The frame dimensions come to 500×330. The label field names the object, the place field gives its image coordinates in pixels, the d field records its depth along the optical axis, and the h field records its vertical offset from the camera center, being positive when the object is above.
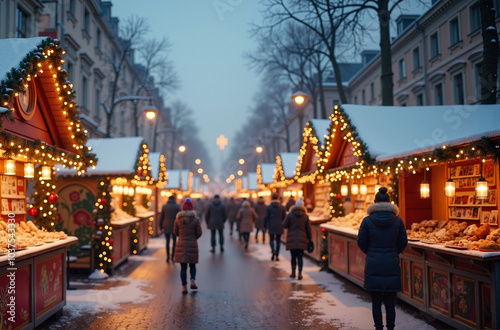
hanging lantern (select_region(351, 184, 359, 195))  13.91 +0.09
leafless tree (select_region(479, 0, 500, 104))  12.41 +3.58
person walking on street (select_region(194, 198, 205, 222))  37.12 -0.88
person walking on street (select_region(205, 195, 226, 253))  19.05 -0.89
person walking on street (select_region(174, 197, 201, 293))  10.42 -0.96
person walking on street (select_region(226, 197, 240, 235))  26.56 -0.83
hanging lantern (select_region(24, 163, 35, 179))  8.67 +0.50
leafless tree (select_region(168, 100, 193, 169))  58.52 +9.62
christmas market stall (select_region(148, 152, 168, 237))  24.16 +0.63
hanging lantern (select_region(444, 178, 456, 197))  8.05 +0.04
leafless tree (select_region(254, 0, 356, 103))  17.75 +6.65
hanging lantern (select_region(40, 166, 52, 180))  9.59 +0.47
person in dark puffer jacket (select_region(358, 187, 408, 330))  6.64 -0.81
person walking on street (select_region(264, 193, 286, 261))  15.66 -0.74
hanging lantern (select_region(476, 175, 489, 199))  6.86 +0.01
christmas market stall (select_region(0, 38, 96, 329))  6.68 +0.60
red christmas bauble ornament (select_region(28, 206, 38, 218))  9.78 -0.26
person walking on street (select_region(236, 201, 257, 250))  20.30 -1.01
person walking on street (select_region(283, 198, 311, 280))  12.29 -0.96
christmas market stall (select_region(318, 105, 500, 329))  6.63 -0.14
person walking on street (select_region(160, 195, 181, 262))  15.69 -0.61
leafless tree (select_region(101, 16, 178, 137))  27.16 +8.60
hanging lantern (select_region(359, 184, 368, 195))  13.53 +0.08
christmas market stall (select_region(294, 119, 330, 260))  16.34 +0.47
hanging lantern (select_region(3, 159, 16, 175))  7.94 +0.51
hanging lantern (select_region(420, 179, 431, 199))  9.04 +0.02
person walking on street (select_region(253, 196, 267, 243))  22.65 -0.88
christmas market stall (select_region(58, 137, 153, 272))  13.19 -0.25
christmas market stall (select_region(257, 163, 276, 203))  33.12 +1.18
